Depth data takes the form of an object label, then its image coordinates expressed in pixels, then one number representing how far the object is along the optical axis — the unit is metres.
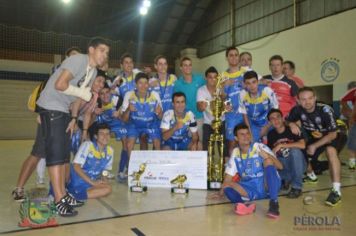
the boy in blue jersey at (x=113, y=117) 4.99
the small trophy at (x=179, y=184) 3.91
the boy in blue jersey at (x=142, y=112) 4.67
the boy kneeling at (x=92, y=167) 3.70
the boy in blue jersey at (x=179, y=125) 4.48
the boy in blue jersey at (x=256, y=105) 4.34
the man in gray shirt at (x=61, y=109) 2.95
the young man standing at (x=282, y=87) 4.98
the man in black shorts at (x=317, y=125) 3.54
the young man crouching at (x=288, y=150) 3.76
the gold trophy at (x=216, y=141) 4.18
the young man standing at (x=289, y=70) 5.49
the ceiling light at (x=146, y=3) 15.59
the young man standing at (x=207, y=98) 4.64
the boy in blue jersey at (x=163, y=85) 5.08
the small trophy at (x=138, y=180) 3.99
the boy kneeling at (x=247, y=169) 3.33
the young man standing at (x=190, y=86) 5.05
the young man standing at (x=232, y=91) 4.49
